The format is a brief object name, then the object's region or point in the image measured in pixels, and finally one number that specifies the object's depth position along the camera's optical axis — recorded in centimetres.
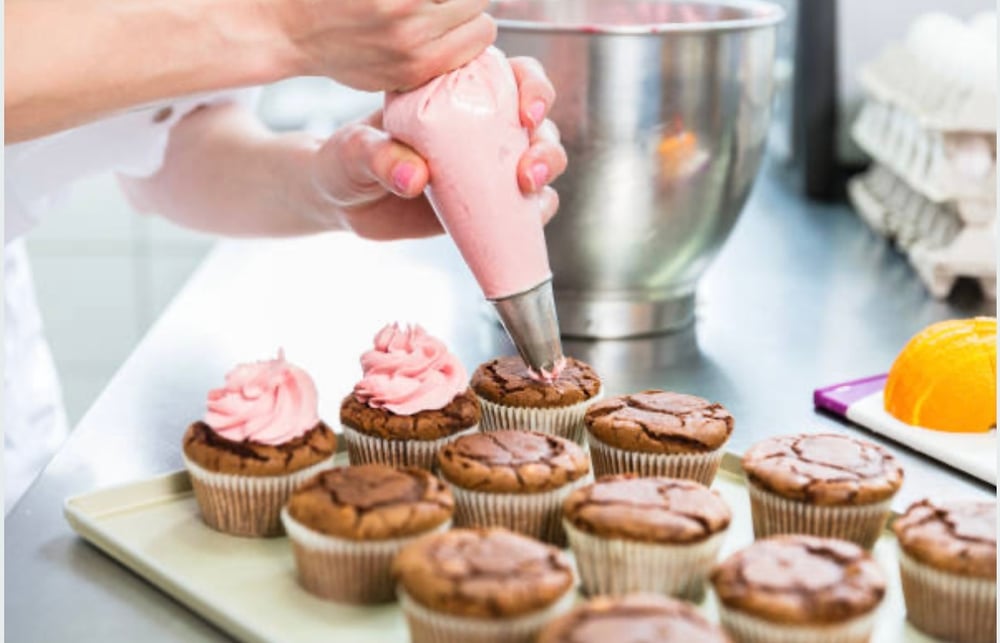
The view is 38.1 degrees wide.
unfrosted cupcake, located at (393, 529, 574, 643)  90
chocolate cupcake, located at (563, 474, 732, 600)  100
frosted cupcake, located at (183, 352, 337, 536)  115
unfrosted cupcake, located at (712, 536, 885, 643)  89
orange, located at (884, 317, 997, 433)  135
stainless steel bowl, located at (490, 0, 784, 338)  156
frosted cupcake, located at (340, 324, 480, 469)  124
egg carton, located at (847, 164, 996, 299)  183
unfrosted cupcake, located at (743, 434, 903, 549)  108
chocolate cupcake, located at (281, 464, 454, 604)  102
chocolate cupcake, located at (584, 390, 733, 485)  120
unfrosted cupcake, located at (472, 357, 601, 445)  131
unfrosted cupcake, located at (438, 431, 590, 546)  112
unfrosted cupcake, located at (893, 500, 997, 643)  96
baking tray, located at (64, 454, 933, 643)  101
